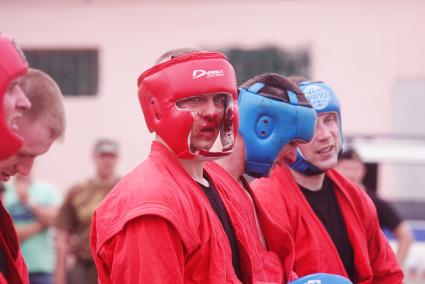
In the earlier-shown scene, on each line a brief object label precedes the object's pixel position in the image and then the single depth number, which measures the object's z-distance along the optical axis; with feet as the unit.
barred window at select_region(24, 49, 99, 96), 83.76
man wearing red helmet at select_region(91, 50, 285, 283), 17.95
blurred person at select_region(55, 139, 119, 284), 47.75
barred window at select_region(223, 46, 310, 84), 78.74
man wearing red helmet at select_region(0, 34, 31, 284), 15.89
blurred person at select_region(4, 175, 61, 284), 48.37
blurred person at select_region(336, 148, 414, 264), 44.34
